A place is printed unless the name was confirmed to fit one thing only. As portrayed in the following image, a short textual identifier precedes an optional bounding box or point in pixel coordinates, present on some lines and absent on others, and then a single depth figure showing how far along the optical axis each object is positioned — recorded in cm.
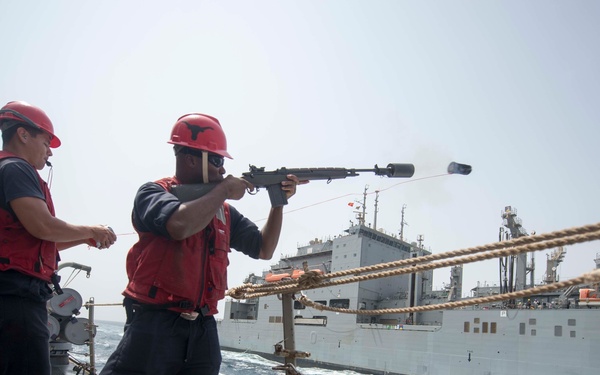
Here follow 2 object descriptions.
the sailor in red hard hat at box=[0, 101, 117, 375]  204
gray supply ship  1912
